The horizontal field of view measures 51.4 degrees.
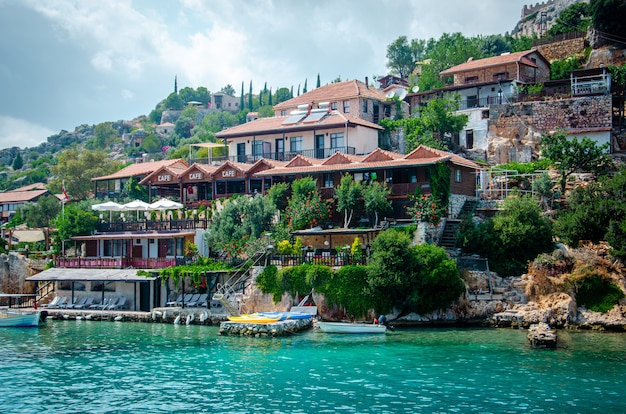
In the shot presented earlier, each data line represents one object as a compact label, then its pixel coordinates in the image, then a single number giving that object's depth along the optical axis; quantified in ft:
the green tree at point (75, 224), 164.35
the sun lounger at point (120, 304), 143.54
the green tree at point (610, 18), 205.16
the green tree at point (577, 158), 142.20
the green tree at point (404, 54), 322.14
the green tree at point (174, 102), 522.19
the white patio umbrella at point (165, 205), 158.71
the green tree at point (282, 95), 473.26
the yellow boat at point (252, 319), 111.86
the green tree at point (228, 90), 584.40
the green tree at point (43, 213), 218.18
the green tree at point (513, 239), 123.13
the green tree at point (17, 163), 434.30
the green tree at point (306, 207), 139.44
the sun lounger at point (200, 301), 135.95
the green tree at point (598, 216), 114.93
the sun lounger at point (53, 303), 150.54
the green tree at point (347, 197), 138.10
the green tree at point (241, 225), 139.33
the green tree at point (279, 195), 149.07
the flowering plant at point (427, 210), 130.72
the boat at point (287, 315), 113.81
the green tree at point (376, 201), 134.82
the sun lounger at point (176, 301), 137.39
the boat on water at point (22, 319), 129.90
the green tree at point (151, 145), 400.06
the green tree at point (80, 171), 233.90
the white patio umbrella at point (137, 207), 160.04
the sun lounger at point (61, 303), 149.79
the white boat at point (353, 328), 107.86
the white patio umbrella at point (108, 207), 161.38
